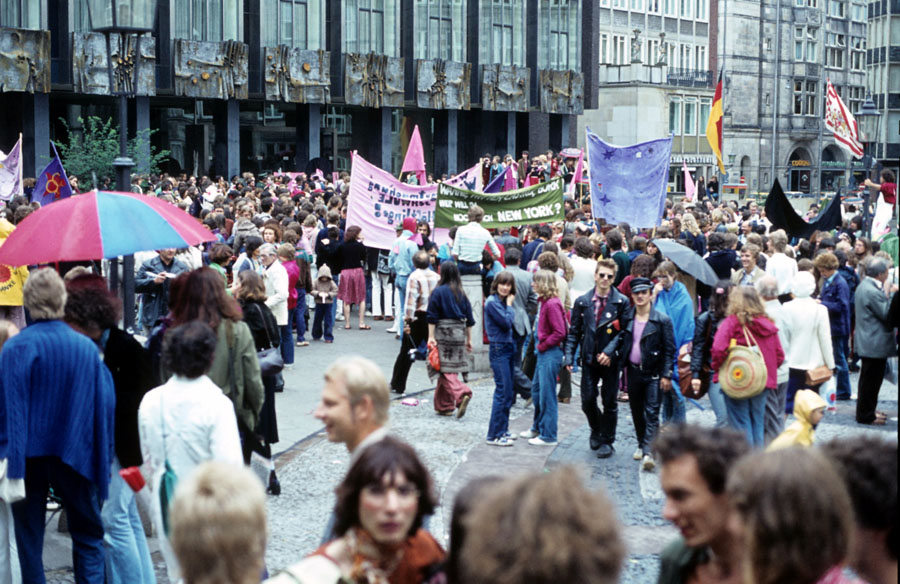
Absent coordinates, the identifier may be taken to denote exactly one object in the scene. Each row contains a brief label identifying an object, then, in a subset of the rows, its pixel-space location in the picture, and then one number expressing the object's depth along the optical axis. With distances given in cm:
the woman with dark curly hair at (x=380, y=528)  359
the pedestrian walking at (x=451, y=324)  1156
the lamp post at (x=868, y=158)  1748
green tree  2922
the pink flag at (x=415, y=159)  2380
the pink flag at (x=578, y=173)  2716
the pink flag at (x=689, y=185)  3095
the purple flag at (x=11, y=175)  1800
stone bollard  1416
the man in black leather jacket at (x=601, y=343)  992
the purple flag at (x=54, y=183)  1616
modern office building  3925
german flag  2391
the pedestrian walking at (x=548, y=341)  1041
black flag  1755
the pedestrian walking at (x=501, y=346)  1054
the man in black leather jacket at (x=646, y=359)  968
